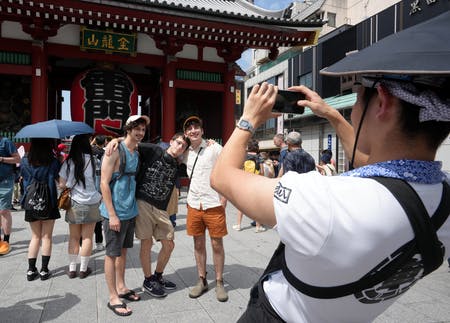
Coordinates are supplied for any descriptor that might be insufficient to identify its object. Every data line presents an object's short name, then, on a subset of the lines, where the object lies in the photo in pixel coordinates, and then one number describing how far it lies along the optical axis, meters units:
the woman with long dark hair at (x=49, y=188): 3.72
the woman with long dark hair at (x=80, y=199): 3.74
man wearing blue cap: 0.72
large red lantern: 9.30
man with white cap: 2.93
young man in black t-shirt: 3.21
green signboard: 9.27
